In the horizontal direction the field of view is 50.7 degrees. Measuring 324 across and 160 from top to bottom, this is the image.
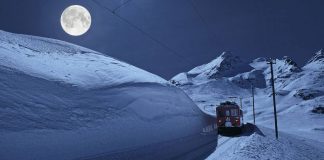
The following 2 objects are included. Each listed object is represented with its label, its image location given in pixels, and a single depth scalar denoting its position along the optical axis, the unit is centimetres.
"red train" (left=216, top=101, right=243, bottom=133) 3005
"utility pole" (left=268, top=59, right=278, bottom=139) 3672
